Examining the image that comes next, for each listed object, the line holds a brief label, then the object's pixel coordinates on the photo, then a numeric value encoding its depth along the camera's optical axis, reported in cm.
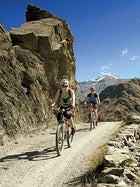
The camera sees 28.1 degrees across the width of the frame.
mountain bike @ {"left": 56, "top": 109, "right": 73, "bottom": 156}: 1188
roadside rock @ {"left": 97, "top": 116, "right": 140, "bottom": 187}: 752
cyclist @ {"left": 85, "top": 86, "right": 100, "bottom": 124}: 2180
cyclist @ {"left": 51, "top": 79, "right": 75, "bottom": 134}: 1273
